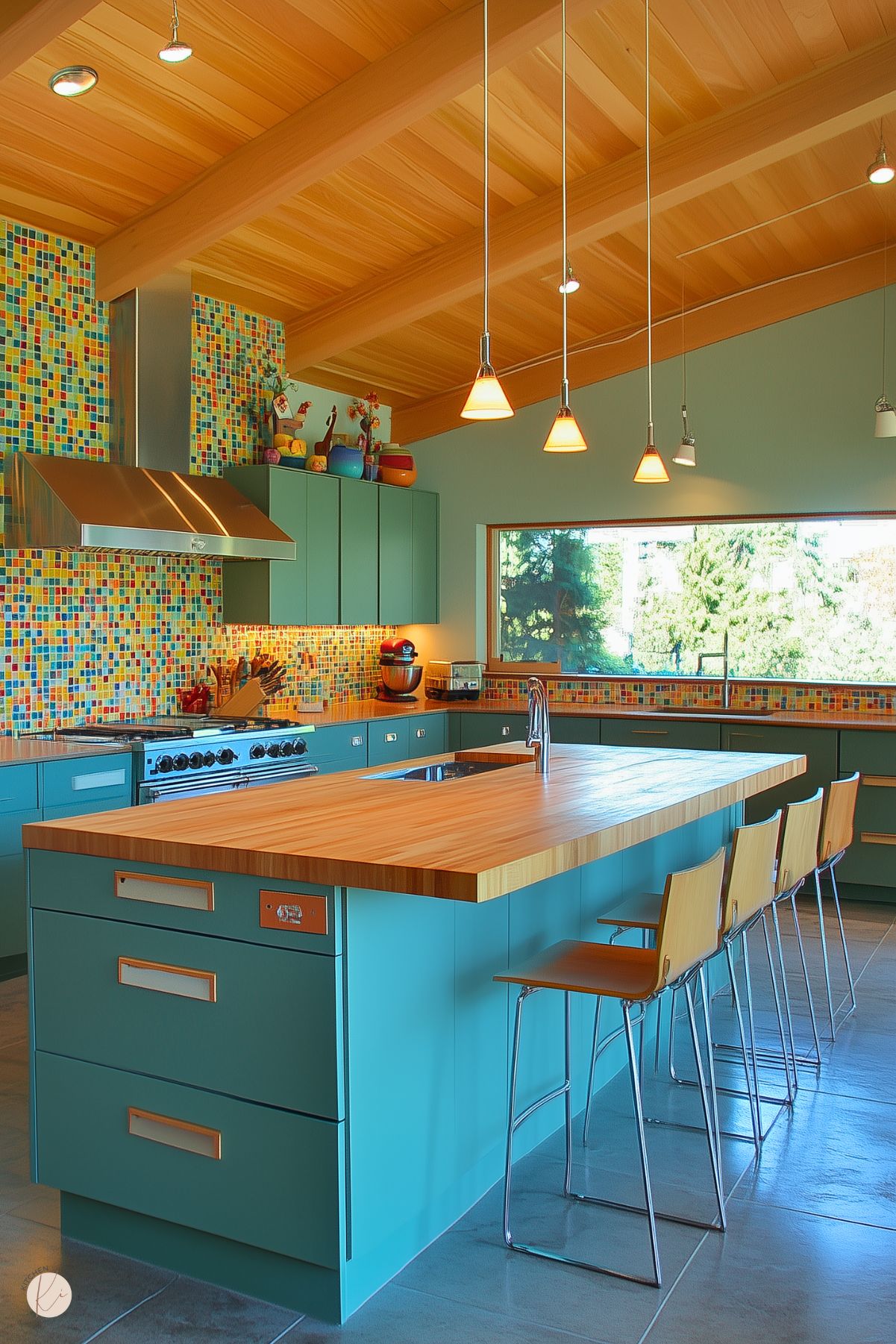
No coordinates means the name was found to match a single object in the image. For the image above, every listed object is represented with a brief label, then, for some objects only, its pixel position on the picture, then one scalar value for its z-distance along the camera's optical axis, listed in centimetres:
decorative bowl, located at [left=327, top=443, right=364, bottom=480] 686
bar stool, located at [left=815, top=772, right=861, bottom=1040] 395
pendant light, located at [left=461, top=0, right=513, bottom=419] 330
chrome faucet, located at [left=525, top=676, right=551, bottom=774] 390
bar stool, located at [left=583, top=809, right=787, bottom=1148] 308
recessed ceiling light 374
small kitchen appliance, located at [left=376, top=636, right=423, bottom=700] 742
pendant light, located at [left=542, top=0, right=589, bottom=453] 370
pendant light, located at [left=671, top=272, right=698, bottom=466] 623
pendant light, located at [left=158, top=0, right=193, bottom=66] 362
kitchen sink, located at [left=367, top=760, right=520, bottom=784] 393
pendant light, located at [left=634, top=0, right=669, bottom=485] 449
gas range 502
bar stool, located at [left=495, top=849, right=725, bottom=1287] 256
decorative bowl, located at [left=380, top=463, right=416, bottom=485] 745
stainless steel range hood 500
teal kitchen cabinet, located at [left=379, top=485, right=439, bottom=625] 725
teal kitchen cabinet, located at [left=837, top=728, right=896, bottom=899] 599
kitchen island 232
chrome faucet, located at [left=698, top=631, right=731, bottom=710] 695
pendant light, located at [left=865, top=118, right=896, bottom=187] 496
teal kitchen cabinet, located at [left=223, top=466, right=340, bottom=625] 626
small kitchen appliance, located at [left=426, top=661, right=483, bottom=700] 746
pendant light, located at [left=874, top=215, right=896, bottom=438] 584
